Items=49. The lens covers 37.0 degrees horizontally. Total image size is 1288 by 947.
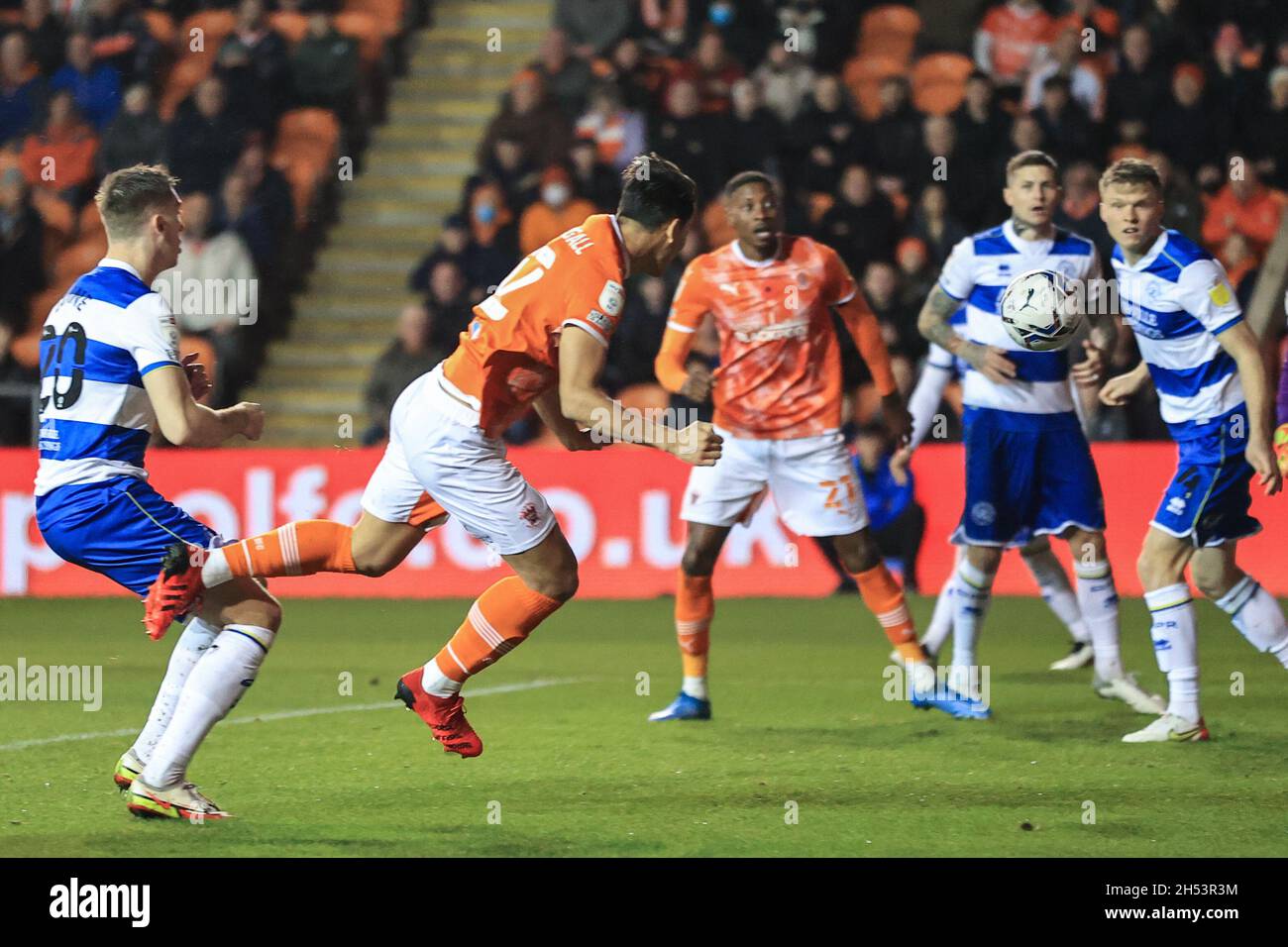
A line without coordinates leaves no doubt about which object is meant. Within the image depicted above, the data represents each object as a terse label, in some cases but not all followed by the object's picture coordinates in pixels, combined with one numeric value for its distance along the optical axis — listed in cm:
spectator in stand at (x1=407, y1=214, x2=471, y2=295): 1509
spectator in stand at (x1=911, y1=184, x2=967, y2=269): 1416
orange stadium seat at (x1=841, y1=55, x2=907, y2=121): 1603
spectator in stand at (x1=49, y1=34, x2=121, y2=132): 1723
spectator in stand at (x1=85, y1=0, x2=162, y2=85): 1748
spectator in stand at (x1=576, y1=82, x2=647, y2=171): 1565
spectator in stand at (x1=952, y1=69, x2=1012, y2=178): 1443
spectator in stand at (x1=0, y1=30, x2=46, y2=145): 1730
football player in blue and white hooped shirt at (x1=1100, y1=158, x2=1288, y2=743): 726
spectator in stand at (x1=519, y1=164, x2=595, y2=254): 1520
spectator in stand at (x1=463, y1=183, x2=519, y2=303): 1485
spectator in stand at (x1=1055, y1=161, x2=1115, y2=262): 1321
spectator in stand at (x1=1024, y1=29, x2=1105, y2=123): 1504
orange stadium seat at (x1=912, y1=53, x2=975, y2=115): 1560
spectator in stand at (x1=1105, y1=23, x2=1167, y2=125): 1470
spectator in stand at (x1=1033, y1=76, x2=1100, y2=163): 1440
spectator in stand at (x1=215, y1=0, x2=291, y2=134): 1669
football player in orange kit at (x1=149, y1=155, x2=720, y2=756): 628
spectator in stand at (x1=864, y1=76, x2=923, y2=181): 1477
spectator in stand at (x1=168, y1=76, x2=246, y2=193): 1620
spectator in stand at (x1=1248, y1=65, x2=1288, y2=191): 1458
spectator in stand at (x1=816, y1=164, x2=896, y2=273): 1421
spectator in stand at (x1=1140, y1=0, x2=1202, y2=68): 1500
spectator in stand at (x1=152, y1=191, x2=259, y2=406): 1555
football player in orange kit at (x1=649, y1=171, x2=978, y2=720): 830
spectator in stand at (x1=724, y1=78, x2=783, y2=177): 1488
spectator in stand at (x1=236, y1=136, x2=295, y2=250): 1606
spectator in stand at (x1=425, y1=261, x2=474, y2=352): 1465
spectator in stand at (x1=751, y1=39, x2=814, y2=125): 1534
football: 786
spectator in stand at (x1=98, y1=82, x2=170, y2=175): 1638
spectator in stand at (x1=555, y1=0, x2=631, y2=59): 1683
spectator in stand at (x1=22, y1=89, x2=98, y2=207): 1680
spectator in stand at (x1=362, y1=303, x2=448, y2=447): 1445
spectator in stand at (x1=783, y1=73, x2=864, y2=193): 1479
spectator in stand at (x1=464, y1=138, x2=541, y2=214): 1545
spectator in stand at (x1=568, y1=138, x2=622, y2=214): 1535
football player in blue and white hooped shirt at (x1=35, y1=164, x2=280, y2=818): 586
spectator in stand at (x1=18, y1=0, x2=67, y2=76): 1753
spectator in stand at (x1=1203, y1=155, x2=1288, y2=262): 1427
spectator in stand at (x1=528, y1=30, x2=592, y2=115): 1616
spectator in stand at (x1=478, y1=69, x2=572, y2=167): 1582
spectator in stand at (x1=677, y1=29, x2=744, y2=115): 1556
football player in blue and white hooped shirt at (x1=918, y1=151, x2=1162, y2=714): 827
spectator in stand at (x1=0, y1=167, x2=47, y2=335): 1596
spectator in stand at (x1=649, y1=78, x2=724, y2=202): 1483
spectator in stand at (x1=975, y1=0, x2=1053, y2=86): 1562
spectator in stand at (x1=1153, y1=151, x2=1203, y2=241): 1386
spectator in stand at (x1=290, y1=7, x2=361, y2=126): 1722
